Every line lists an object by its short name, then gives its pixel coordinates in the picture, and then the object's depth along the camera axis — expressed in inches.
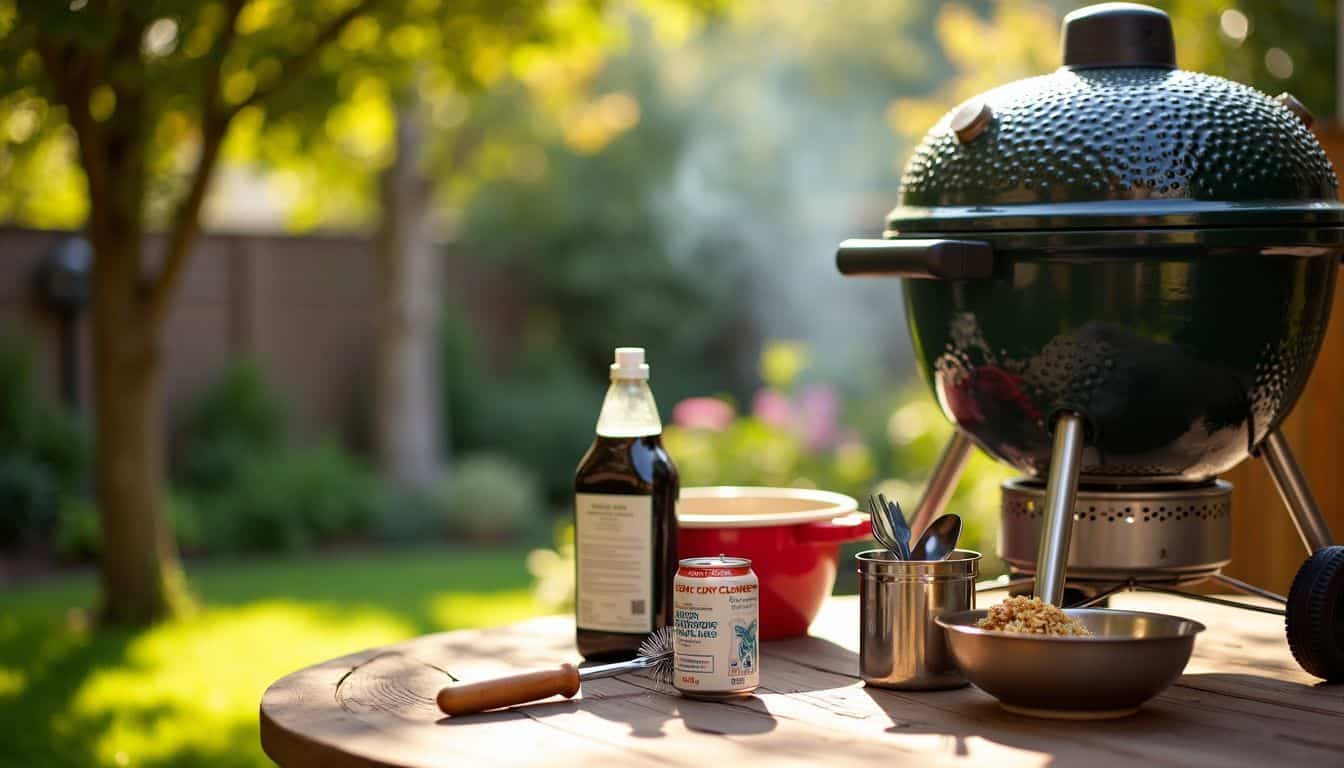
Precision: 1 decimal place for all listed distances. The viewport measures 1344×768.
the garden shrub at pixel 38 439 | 301.7
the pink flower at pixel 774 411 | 205.9
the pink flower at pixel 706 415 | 204.4
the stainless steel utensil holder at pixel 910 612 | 58.9
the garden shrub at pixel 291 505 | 322.3
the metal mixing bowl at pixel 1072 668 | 52.5
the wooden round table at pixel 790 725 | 50.3
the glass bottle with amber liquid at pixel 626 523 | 65.0
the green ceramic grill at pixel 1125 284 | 62.7
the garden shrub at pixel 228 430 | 342.0
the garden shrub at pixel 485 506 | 353.4
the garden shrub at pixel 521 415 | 411.2
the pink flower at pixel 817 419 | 216.4
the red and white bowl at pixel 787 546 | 69.2
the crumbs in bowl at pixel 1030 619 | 55.6
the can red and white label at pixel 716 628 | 58.0
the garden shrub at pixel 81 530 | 293.6
